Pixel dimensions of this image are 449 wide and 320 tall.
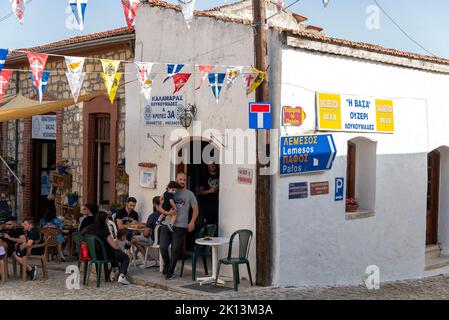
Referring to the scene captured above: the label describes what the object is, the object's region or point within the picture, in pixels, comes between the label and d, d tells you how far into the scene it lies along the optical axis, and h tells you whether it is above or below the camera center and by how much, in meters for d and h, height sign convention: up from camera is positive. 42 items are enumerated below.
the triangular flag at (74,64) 8.98 +1.41
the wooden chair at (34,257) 10.38 -1.52
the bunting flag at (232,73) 9.47 +1.35
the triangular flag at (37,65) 8.91 +1.38
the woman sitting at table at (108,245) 9.68 -1.18
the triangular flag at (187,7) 8.27 +2.02
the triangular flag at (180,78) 10.10 +1.36
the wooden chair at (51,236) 11.80 -1.29
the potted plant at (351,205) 10.90 -0.65
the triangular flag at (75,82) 9.04 +1.16
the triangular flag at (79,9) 8.27 +1.99
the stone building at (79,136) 12.92 +0.64
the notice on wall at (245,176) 9.74 -0.15
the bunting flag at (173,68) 9.59 +1.44
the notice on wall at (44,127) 15.27 +0.91
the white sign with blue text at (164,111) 11.07 +0.96
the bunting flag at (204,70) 9.39 +1.38
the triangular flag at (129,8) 8.67 +2.09
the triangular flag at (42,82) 9.12 +1.17
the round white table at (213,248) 9.43 -1.22
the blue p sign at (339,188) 10.41 -0.35
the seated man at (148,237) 10.91 -1.20
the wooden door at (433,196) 13.40 -0.60
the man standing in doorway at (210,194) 11.17 -0.49
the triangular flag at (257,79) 9.36 +1.26
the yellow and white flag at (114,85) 9.23 +1.15
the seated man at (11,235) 10.62 -1.15
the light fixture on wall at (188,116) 10.76 +0.83
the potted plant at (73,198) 14.07 -0.72
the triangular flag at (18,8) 8.04 +1.95
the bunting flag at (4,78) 9.85 +1.32
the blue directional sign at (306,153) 9.58 +0.19
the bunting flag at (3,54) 8.61 +1.47
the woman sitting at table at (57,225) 11.94 -1.14
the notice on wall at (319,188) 10.01 -0.34
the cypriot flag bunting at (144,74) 9.65 +1.36
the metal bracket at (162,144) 11.37 +0.39
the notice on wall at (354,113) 10.22 +0.87
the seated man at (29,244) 10.36 -1.25
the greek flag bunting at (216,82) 9.70 +1.25
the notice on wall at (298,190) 9.67 -0.37
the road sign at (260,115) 9.33 +0.73
